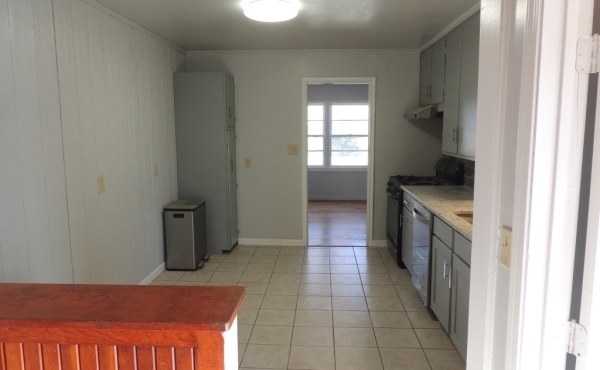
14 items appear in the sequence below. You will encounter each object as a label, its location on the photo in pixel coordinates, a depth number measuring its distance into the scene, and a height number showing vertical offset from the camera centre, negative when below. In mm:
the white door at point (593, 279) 936 -335
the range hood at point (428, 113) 4098 +245
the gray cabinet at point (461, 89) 3074 +395
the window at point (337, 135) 8312 +57
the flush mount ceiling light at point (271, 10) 2768 +885
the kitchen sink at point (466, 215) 2825 -544
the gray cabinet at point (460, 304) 2324 -986
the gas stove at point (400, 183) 4164 -479
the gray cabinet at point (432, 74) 3913 +653
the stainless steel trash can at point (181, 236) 4145 -999
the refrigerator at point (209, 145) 4418 -74
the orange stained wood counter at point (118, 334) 1031 -495
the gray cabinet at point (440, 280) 2646 -981
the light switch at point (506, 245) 1105 -297
